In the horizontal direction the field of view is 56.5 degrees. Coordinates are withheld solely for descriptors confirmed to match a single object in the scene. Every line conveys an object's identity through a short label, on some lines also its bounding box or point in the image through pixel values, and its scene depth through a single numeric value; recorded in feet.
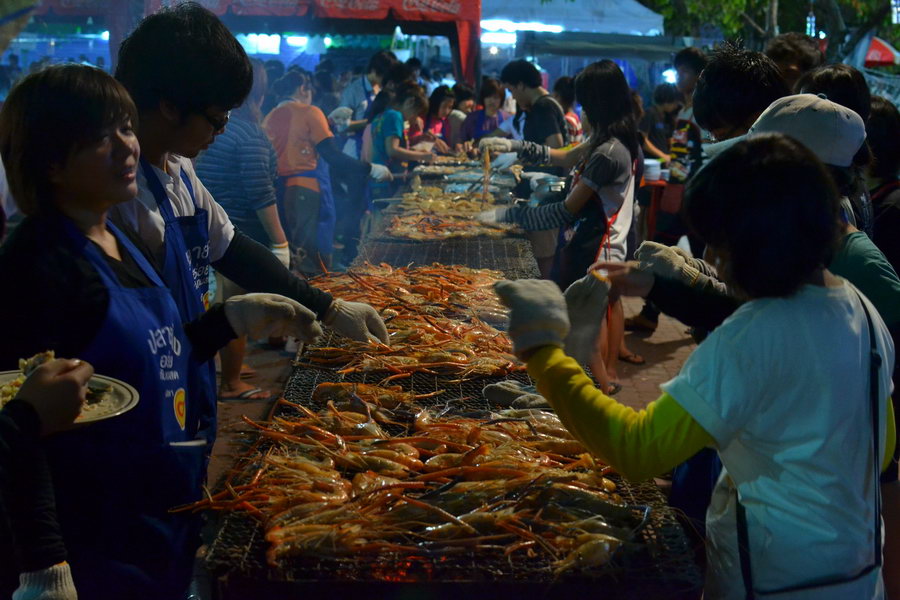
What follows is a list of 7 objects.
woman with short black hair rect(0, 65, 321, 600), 6.11
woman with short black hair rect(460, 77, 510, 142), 41.45
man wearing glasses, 7.77
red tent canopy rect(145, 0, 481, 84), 36.19
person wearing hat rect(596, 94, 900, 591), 7.98
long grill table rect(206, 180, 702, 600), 6.71
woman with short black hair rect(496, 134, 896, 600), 5.38
